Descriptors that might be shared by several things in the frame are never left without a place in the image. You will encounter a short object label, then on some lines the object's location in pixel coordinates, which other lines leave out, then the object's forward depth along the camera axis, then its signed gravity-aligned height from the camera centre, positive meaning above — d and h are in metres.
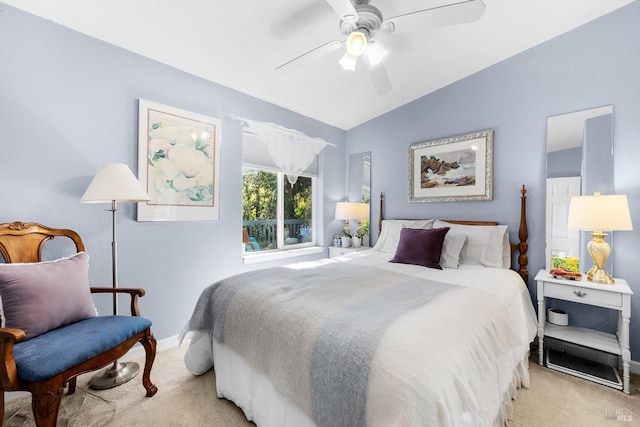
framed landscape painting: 2.94 +0.50
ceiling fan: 1.50 +1.12
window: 3.36 -0.01
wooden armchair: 1.25 -0.71
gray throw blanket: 1.06 -0.55
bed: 0.97 -0.59
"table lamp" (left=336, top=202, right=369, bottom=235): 3.88 -0.01
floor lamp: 1.87 +0.09
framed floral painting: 2.42 +0.43
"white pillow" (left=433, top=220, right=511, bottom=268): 2.57 -0.33
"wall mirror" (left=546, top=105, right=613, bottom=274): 2.28 +0.40
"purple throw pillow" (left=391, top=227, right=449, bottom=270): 2.48 -0.34
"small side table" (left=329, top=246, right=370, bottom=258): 3.79 -0.55
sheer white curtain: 3.26 +0.84
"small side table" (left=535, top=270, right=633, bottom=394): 1.91 -0.69
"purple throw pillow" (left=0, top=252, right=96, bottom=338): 1.48 -0.50
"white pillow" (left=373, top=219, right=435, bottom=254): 3.16 -0.24
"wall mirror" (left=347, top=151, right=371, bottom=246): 4.07 +0.48
